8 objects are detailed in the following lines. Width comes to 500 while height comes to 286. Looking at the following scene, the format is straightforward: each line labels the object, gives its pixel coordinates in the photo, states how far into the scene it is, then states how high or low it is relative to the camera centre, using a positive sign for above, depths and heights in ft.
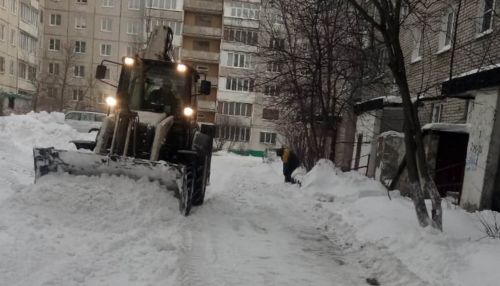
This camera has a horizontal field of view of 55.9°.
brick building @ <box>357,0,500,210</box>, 28.66 +2.42
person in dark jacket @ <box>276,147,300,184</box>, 51.01 -4.30
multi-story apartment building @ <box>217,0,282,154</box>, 157.38 +5.99
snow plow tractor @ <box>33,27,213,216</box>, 23.16 -1.21
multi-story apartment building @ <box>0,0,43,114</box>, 124.57 +14.15
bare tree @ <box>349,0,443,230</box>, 23.48 +0.85
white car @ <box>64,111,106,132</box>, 94.38 -2.49
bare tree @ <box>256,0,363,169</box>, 46.19 +6.08
